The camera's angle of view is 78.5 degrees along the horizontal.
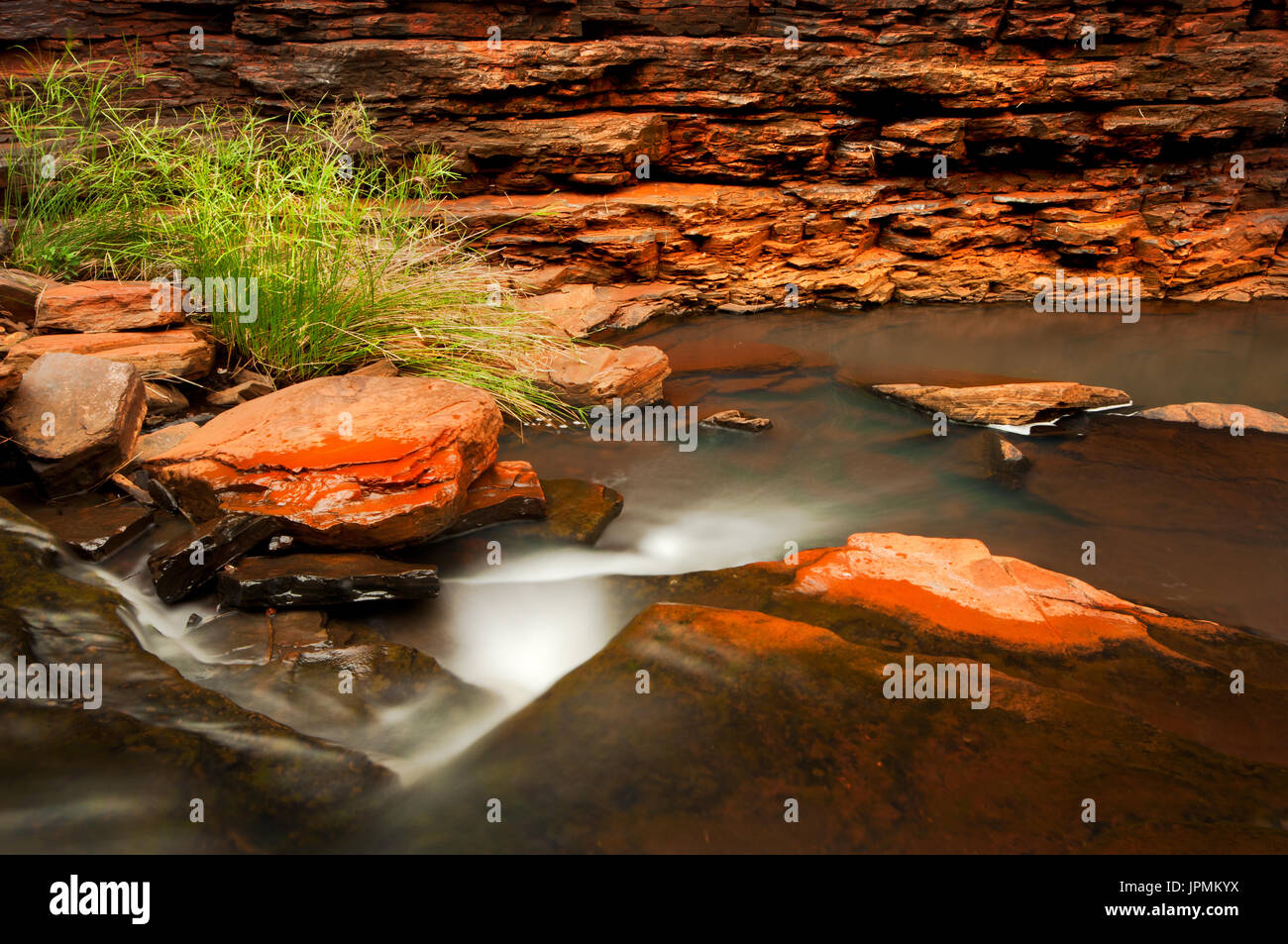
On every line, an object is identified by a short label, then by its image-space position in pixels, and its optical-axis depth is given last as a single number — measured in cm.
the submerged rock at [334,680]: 226
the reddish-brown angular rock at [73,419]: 299
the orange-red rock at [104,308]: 380
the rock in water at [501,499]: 335
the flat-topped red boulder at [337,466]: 291
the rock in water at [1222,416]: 441
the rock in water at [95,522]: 276
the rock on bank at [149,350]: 362
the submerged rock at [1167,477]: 346
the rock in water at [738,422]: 459
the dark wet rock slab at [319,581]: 262
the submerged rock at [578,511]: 339
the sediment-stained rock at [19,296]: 392
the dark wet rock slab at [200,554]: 262
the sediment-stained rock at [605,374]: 478
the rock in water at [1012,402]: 454
